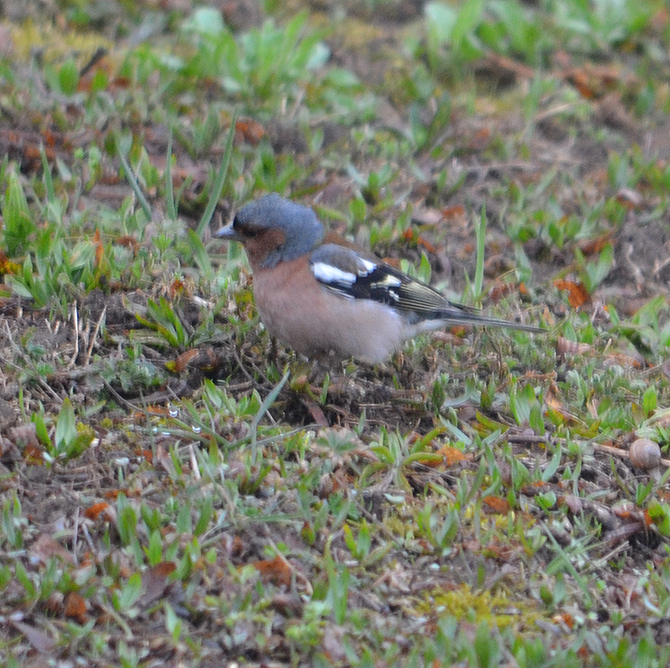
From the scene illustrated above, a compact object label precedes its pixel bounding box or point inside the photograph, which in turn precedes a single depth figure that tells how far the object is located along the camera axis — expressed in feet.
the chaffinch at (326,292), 30.40
